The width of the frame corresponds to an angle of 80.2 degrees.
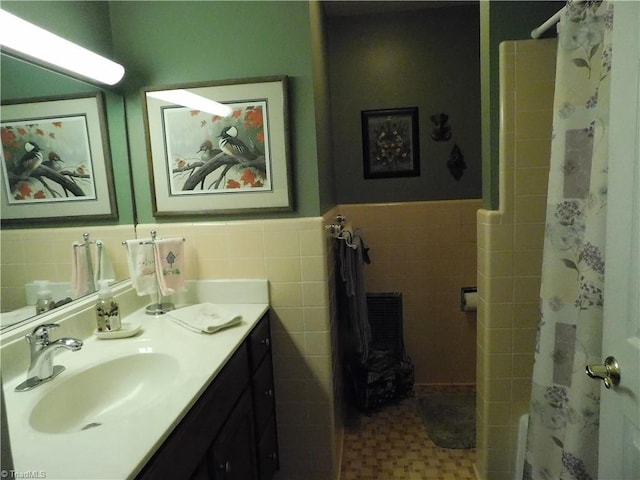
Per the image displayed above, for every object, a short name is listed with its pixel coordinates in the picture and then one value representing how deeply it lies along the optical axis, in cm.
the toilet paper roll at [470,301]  240
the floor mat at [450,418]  207
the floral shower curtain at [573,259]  102
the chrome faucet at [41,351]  104
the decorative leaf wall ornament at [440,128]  243
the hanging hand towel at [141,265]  159
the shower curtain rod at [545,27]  126
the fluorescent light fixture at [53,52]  111
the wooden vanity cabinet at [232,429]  86
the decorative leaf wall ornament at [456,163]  244
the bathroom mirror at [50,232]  117
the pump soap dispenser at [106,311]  137
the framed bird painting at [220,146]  159
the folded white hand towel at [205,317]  137
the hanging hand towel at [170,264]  160
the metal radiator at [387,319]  257
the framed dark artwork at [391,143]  246
